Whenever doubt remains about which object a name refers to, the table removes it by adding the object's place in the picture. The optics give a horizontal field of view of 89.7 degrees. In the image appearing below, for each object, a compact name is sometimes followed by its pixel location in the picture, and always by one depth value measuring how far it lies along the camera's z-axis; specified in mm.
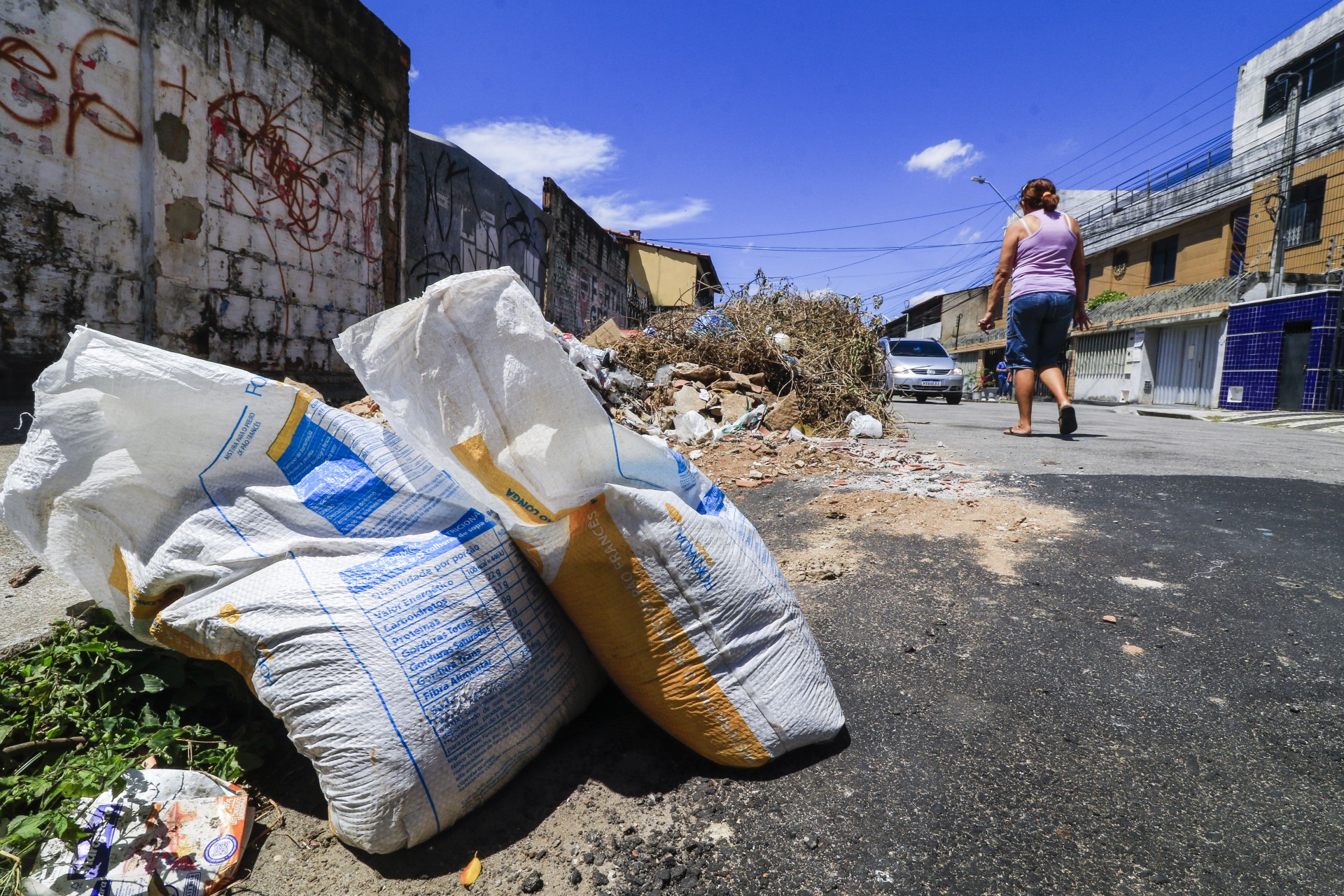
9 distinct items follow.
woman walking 3904
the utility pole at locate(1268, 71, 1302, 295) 14711
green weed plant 984
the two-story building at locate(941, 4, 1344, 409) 14453
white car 10938
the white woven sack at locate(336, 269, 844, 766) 1061
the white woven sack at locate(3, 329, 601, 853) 972
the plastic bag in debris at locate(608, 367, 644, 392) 4742
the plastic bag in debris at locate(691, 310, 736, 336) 5770
